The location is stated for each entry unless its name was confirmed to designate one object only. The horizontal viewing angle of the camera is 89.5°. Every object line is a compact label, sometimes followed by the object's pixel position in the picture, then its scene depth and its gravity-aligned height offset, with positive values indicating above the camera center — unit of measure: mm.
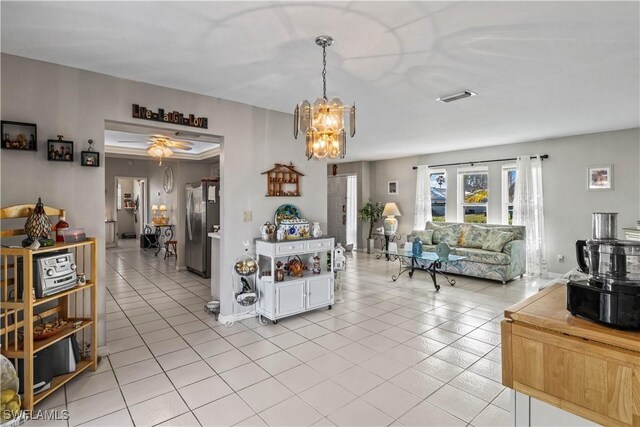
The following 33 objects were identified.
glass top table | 5086 -967
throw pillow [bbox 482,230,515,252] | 5656 -582
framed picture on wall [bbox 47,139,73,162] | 2635 +498
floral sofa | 5438 -732
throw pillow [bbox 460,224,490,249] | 6141 -545
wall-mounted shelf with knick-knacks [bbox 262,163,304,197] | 4023 +362
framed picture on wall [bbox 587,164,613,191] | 5137 +476
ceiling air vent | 3444 +1226
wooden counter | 816 -433
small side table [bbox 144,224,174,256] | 8477 -643
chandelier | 2314 +619
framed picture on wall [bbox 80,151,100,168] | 2787 +451
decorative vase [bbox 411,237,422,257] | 5364 -669
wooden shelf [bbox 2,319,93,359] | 2086 -902
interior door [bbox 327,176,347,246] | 9281 +18
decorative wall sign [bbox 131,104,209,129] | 3070 +936
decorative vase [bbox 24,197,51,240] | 2225 -100
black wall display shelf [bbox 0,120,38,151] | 2455 +584
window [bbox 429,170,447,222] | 7387 +342
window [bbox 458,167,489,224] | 6734 +287
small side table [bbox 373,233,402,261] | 7992 -774
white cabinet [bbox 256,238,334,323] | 3643 -893
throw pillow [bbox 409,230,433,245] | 6703 -586
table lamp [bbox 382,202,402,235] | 7941 -220
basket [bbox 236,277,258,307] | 3600 -984
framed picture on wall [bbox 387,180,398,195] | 8281 +549
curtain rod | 5805 +945
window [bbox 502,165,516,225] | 6348 +268
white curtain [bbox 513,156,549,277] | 5863 -31
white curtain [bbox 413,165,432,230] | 7523 +236
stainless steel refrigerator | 5762 -179
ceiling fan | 5132 +1075
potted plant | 8438 -121
